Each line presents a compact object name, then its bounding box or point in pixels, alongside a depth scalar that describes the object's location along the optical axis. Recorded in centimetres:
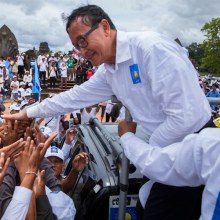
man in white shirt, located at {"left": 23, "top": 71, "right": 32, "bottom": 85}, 1784
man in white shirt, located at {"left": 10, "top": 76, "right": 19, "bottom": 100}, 1591
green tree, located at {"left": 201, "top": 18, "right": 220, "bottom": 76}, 4234
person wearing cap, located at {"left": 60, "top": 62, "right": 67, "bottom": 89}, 2031
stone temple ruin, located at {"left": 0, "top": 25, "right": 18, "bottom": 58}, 2662
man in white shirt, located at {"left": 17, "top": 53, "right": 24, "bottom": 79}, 2148
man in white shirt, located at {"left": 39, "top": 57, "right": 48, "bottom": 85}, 1971
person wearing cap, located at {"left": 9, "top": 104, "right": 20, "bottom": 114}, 691
